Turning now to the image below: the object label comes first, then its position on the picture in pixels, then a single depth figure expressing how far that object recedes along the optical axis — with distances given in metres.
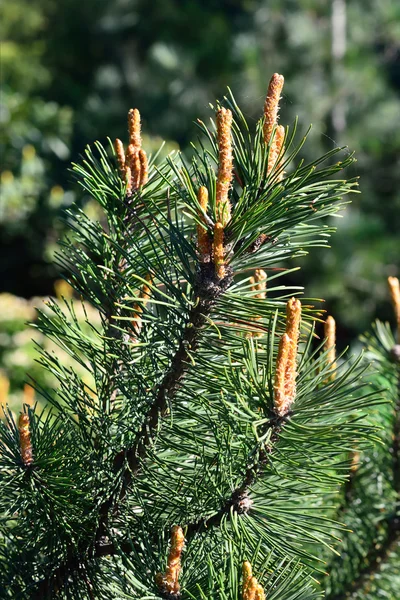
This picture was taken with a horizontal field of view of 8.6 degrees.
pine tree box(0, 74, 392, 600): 1.45
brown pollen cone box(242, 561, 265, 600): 1.41
